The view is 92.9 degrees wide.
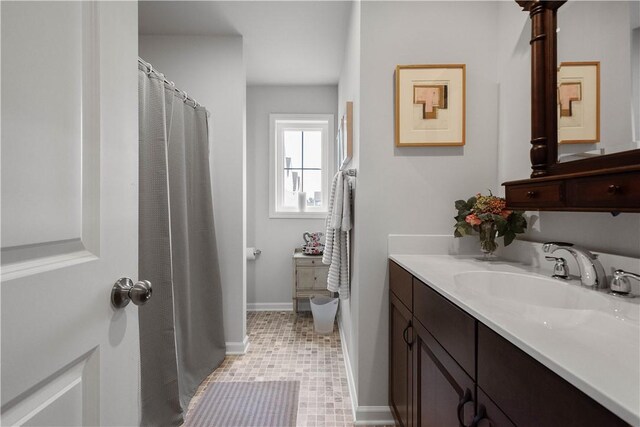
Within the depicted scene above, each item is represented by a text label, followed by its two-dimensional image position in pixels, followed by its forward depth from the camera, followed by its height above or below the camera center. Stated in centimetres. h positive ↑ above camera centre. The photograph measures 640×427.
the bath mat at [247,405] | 160 -112
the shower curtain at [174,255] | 151 -27
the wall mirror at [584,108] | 84 +33
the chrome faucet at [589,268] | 92 -19
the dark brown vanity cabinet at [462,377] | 50 -40
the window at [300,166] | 334 +48
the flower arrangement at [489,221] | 134 -6
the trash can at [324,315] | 269 -96
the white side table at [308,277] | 299 -68
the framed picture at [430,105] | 156 +53
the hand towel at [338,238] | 174 -18
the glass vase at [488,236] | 137 -13
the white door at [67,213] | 42 -1
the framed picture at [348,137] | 195 +48
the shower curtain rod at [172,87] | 153 +71
